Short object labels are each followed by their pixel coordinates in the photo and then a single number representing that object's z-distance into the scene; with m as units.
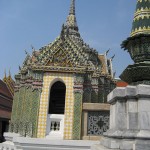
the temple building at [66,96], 14.19
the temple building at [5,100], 25.54
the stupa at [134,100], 4.26
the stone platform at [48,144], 7.84
